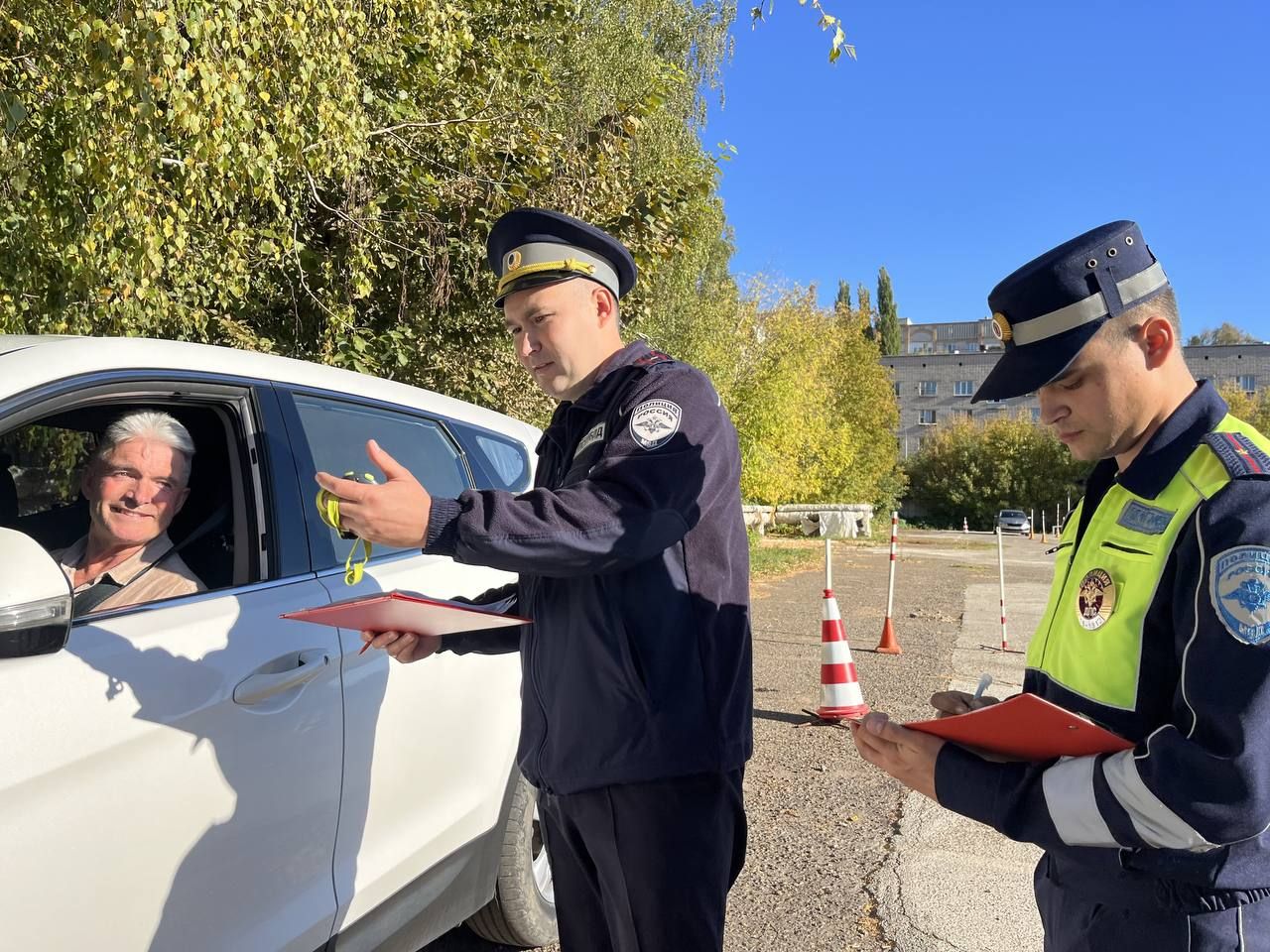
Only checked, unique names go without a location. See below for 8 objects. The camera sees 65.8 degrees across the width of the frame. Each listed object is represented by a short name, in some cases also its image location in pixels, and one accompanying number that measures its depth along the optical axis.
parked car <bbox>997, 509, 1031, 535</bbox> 49.38
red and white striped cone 6.04
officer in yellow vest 1.20
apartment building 80.31
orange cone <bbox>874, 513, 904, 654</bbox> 9.60
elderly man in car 2.36
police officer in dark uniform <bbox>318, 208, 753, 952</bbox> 1.75
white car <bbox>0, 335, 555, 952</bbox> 1.60
